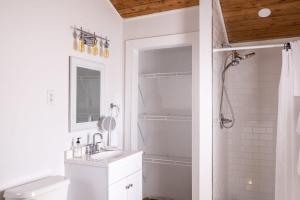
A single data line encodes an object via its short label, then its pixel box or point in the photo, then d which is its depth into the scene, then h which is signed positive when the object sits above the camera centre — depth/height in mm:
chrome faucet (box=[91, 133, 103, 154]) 2754 -425
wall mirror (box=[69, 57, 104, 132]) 2582 +131
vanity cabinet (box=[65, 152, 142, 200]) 2295 -646
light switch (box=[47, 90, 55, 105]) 2305 +76
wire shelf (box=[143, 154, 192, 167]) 3789 -788
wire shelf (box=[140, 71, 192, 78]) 3760 +462
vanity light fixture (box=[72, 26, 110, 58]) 2650 +664
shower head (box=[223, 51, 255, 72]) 3326 +614
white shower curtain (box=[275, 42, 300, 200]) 2572 -239
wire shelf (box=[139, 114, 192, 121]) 3687 -163
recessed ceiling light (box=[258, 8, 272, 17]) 2936 +1045
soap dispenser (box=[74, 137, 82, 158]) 2586 -431
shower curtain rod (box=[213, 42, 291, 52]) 2590 +594
